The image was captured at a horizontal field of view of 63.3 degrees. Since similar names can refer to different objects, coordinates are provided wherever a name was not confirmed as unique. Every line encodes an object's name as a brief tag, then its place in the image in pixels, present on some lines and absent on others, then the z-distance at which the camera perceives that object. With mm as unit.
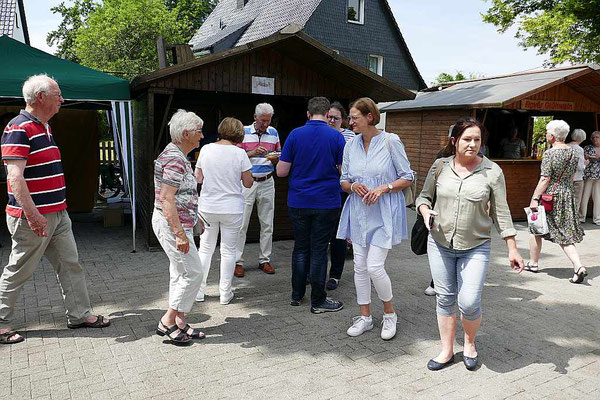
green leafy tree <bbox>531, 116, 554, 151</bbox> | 18906
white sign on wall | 6984
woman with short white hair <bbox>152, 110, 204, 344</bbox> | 3369
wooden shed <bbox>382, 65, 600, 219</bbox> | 9477
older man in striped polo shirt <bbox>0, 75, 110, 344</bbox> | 3346
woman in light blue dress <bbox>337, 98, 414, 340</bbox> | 3723
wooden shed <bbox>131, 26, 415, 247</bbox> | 6371
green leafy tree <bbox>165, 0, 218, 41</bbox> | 43094
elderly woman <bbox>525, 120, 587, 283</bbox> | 5523
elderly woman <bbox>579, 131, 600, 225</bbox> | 9619
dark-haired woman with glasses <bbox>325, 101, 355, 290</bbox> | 5250
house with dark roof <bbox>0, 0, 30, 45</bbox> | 21906
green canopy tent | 5902
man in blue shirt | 4250
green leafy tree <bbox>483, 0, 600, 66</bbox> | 13430
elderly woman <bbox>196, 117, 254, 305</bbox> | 4285
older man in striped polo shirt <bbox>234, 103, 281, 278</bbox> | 5340
